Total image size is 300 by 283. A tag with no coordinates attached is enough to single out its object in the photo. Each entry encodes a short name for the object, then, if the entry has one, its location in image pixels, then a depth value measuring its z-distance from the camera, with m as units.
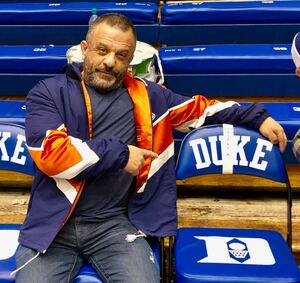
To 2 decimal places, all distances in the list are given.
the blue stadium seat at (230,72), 2.81
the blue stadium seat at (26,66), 2.91
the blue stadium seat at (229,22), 3.35
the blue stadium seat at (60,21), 3.41
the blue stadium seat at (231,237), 1.52
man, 1.50
